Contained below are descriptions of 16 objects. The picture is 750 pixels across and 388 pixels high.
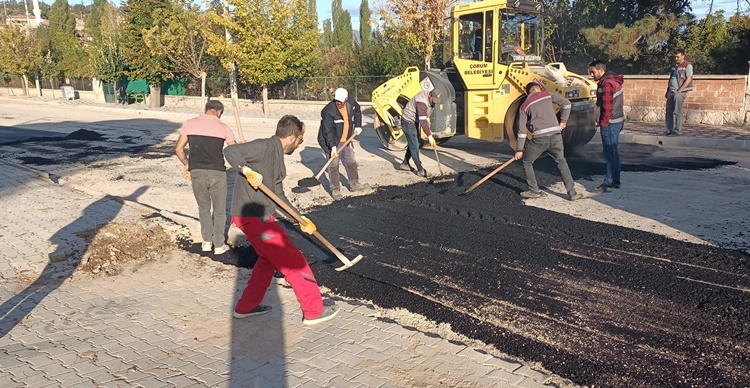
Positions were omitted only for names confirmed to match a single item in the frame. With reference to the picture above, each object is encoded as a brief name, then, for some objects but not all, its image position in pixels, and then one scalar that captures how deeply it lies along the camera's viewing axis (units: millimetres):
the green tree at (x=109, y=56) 31500
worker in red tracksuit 4312
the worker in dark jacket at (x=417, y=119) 9578
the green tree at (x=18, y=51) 41906
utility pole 24148
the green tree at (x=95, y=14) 45928
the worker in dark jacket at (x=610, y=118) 8289
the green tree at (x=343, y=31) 46028
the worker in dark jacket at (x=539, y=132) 7781
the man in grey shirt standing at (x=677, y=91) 13453
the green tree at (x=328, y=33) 46994
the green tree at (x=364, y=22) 43619
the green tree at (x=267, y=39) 22594
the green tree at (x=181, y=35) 25641
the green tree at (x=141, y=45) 28062
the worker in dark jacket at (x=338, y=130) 8492
